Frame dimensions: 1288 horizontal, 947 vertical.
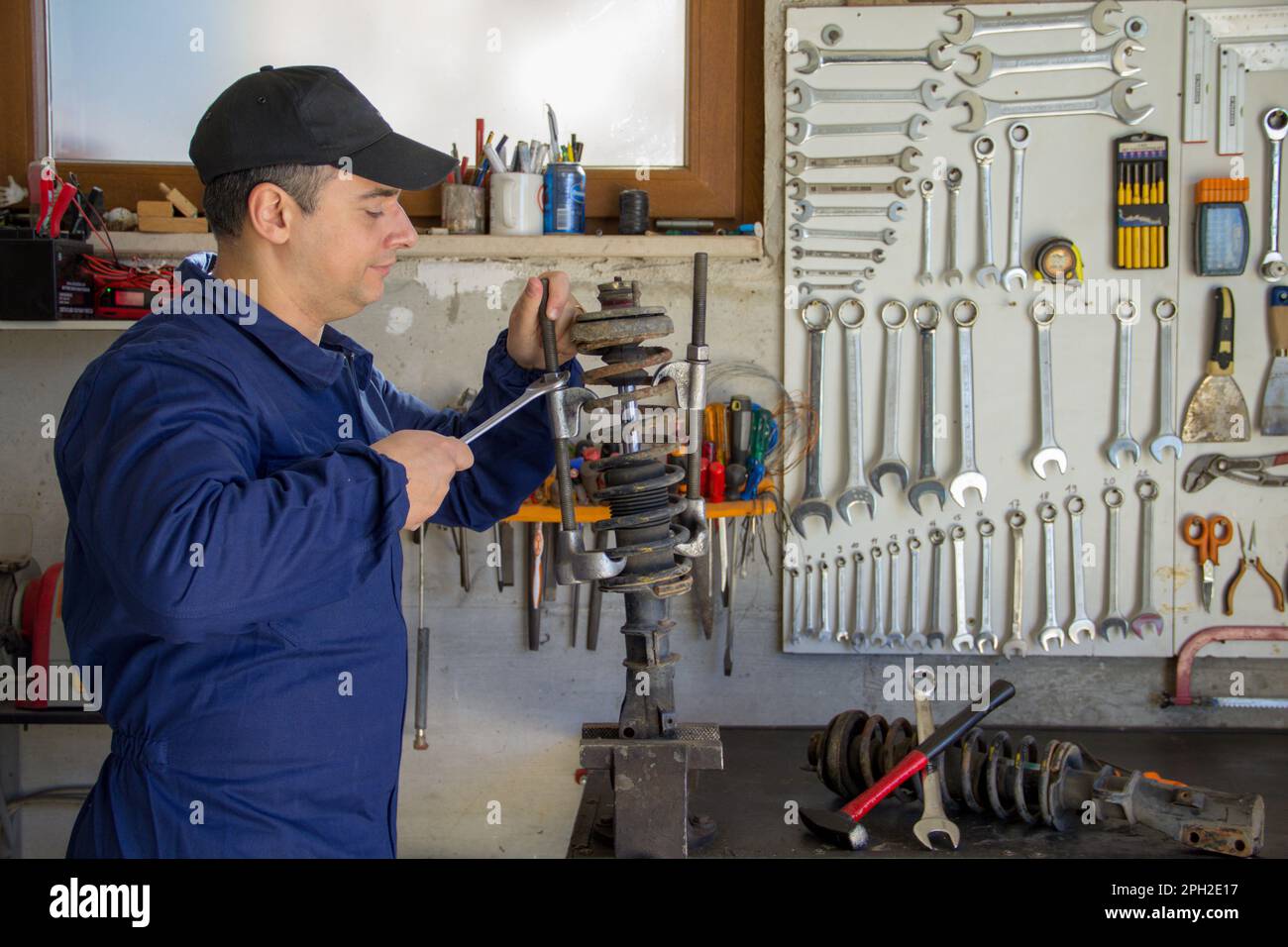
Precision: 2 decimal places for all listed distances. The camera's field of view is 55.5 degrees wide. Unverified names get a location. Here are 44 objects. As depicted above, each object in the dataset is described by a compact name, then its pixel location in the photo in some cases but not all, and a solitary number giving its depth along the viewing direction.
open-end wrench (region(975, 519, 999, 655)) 2.85
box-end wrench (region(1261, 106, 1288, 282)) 2.78
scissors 2.83
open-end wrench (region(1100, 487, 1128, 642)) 2.84
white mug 2.81
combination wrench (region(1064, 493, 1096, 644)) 2.84
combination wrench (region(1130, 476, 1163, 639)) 2.84
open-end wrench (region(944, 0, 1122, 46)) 2.77
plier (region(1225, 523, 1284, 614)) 2.85
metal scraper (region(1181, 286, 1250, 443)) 2.82
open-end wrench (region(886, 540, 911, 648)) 2.86
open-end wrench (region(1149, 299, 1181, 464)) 2.82
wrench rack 2.80
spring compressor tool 1.51
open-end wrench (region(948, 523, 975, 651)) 2.85
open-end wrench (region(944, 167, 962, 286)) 2.82
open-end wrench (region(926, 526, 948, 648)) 2.86
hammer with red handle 1.97
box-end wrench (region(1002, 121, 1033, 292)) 2.80
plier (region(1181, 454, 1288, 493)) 2.83
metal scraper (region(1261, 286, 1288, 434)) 2.80
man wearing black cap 1.16
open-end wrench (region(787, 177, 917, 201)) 2.82
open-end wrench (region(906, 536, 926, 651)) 2.86
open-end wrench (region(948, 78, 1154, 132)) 2.78
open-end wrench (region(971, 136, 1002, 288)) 2.80
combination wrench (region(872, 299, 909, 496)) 2.85
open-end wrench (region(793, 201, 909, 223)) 2.83
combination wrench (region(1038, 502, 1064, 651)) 2.84
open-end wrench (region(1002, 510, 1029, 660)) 2.84
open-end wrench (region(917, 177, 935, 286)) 2.82
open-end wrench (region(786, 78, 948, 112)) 2.80
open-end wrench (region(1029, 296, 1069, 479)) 2.82
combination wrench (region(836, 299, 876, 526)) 2.85
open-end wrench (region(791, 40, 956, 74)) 2.80
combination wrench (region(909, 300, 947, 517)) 2.84
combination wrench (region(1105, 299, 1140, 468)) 2.82
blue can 2.81
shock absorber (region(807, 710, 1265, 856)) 1.95
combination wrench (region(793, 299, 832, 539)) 2.86
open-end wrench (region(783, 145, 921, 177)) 2.82
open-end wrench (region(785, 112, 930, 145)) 2.81
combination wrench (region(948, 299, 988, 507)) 2.83
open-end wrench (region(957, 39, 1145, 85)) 2.77
